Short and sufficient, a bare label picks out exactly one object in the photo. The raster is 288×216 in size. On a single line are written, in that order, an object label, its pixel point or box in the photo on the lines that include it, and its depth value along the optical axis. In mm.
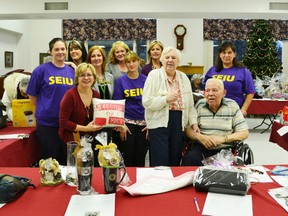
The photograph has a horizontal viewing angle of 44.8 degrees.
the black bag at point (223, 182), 1692
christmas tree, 9438
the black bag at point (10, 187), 1601
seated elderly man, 2965
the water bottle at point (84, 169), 1687
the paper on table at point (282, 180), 1844
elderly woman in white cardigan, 2920
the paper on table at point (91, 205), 1493
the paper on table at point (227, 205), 1498
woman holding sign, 2854
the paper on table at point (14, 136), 3086
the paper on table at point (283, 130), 3496
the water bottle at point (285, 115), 3717
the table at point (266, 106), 6578
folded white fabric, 1701
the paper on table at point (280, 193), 1583
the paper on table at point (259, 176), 1903
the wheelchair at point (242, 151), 2837
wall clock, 10055
